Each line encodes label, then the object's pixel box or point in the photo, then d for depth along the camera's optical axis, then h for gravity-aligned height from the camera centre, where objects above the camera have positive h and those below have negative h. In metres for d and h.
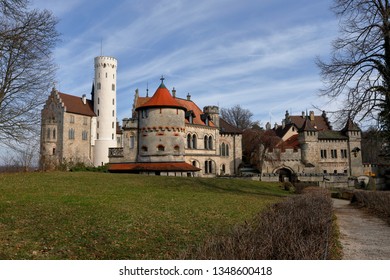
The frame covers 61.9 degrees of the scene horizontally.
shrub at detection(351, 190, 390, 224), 16.52 -2.17
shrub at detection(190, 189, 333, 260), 5.06 -1.36
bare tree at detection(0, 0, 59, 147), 11.30 +4.41
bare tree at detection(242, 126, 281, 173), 52.68 +3.61
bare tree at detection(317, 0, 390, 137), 15.39 +4.88
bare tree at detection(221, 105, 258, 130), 80.20 +12.34
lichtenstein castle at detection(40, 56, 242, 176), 39.25 +5.19
